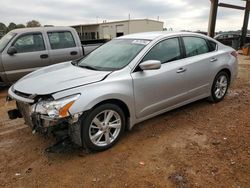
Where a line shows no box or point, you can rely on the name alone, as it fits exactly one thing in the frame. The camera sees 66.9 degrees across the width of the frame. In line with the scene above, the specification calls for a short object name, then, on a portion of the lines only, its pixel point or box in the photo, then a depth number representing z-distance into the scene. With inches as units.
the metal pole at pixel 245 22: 482.3
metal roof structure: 403.5
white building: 964.6
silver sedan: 94.8
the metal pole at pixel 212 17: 402.8
